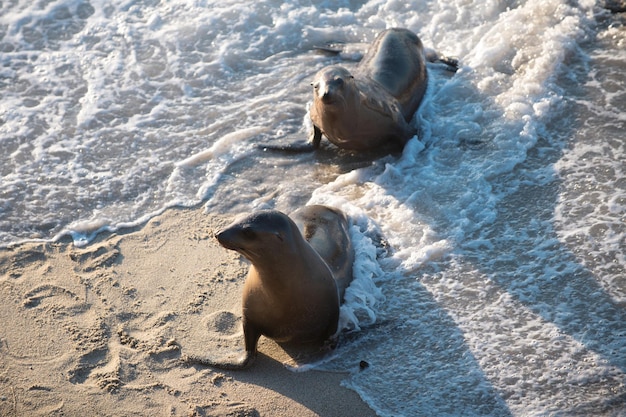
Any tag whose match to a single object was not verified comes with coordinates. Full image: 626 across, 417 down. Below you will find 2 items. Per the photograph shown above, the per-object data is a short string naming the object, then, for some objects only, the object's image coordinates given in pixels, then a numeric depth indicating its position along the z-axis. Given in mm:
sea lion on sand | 9727
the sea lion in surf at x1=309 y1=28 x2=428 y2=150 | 14828
